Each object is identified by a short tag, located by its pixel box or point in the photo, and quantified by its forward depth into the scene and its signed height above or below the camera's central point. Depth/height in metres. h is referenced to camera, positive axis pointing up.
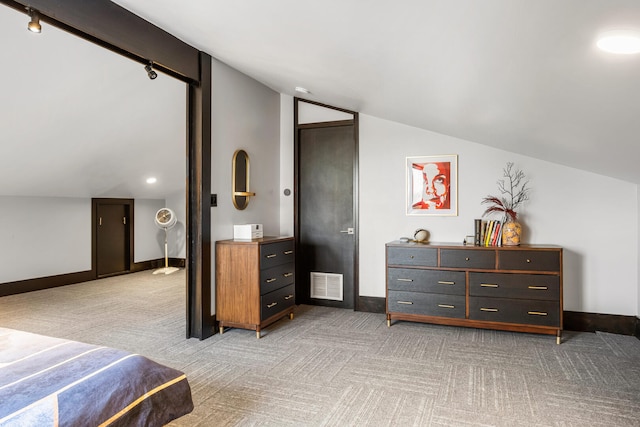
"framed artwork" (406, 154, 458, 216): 4.23 +0.29
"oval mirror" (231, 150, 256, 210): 4.05 +0.33
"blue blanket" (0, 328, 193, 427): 1.32 -0.68
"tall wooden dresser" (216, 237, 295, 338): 3.64 -0.71
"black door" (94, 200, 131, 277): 6.61 -0.49
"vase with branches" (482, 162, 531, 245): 3.98 +0.18
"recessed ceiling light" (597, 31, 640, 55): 1.29 +0.59
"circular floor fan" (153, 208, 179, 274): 7.38 -0.21
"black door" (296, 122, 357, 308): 4.72 -0.03
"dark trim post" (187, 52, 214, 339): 3.60 +0.04
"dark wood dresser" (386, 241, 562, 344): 3.50 -0.73
